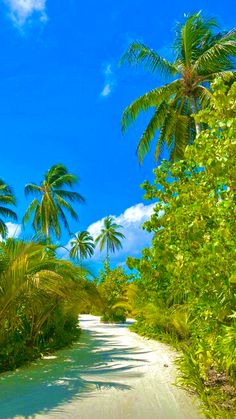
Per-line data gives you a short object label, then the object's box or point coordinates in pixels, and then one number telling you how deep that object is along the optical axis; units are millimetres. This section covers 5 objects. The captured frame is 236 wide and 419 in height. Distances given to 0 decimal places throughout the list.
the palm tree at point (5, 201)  30359
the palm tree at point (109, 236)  50500
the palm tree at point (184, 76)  15577
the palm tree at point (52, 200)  30281
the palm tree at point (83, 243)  47812
